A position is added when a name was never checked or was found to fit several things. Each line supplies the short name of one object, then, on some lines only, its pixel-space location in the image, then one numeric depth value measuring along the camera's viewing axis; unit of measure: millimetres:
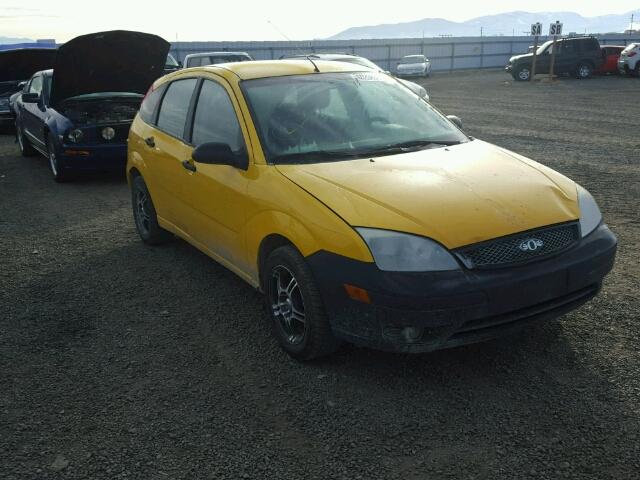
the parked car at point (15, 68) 14562
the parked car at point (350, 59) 13359
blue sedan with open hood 8914
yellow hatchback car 3170
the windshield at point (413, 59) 38719
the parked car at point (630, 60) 29656
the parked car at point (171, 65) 15723
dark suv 29984
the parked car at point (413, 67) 37688
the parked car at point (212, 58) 17781
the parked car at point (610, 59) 31062
